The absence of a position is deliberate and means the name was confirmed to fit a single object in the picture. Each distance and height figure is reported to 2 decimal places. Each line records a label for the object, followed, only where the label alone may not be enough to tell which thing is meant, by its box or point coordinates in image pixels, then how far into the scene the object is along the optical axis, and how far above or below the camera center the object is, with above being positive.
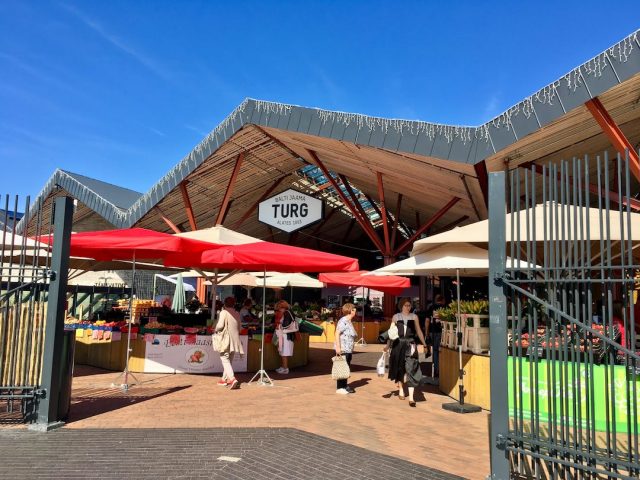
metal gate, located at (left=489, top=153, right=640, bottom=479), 3.72 -0.19
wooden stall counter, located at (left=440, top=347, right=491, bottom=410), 7.51 -1.08
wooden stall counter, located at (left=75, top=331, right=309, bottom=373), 10.03 -1.09
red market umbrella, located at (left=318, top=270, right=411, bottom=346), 15.77 +0.71
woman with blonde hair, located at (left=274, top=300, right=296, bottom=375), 10.37 -0.72
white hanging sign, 20.06 +3.57
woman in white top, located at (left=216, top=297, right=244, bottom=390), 8.66 -0.73
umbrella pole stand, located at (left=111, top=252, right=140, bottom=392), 8.13 -1.38
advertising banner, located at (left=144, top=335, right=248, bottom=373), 10.02 -1.07
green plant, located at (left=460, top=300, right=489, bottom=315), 7.86 -0.02
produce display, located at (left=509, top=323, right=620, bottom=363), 3.86 -0.26
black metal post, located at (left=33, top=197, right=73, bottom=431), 5.84 -0.29
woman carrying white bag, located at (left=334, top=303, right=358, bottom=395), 8.66 -0.54
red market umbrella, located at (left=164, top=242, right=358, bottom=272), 8.37 +0.72
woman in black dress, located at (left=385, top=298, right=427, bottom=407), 7.59 -0.75
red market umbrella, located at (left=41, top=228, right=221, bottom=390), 8.23 +0.88
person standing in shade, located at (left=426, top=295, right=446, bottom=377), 10.38 -0.64
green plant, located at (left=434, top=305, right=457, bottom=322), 8.57 -0.15
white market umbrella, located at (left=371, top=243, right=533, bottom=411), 7.14 +0.62
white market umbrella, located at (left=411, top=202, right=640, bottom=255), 4.02 +0.89
